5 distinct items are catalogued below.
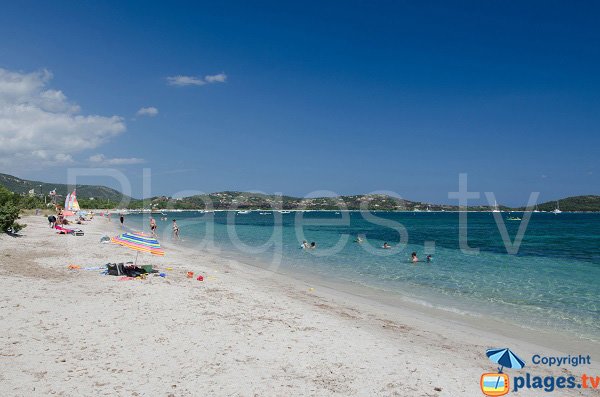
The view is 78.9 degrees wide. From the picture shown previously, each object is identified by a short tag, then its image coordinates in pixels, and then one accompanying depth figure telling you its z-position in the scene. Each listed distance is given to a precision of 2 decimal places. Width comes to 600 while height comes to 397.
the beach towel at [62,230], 29.22
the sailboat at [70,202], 45.21
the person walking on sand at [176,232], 38.29
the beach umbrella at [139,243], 13.66
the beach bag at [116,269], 14.05
